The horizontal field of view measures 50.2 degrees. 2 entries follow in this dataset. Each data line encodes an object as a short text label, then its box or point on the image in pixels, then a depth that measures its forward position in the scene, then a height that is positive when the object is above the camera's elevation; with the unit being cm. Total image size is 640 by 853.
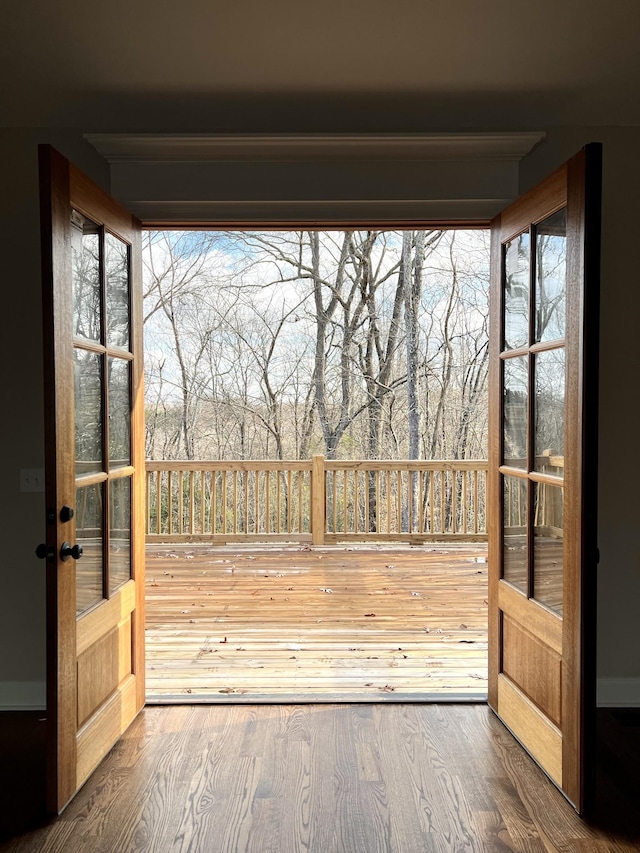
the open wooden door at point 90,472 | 220 -22
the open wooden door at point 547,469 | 222 -21
